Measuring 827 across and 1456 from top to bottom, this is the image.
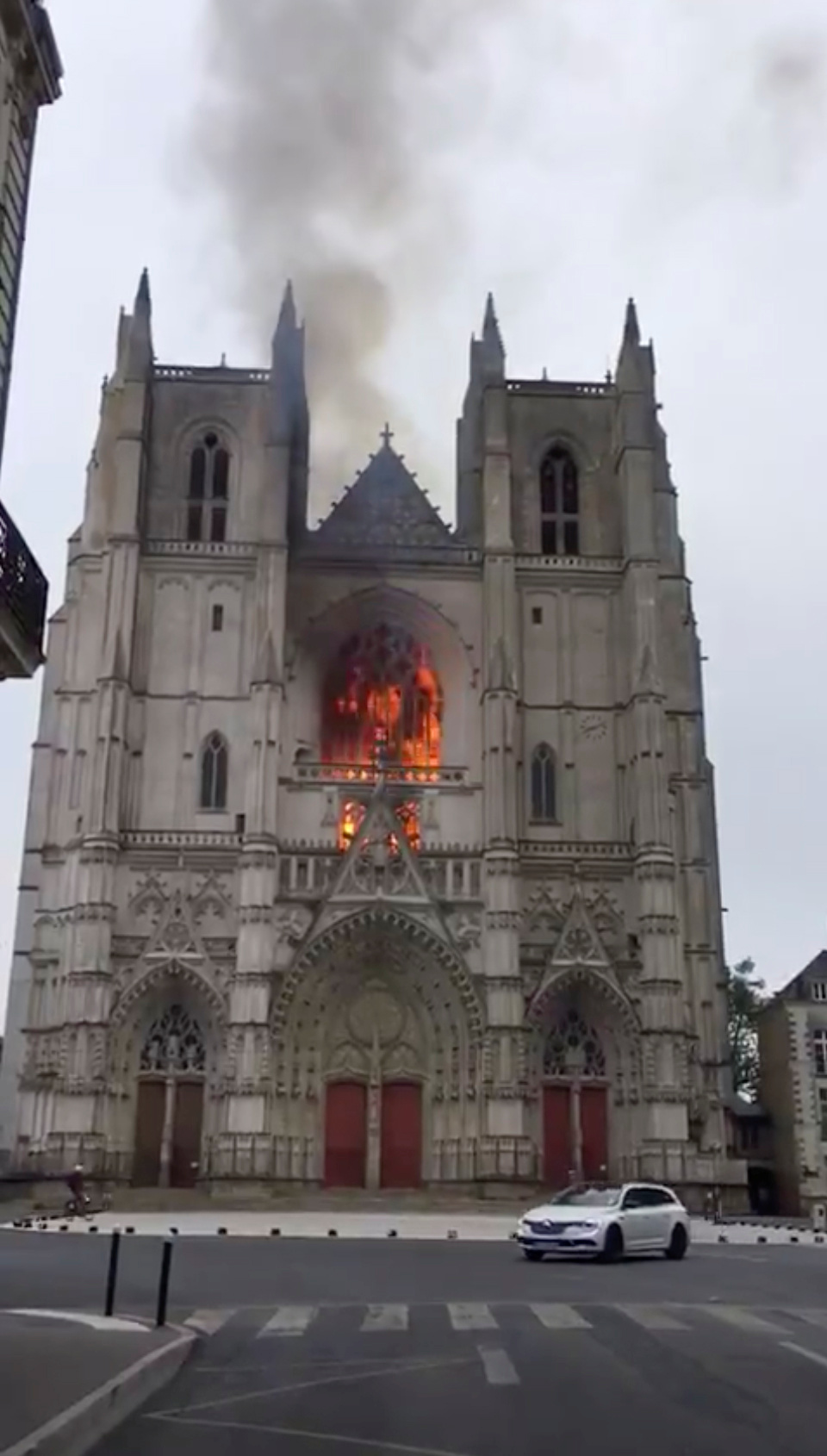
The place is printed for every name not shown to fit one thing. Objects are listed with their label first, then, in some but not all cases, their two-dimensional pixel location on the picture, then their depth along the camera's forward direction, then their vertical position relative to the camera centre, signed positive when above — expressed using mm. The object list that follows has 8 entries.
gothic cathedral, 42969 +11496
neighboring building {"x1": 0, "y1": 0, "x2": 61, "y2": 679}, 12461 +8962
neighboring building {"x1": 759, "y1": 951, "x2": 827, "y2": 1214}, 48781 +4607
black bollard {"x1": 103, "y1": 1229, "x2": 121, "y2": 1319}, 12891 -462
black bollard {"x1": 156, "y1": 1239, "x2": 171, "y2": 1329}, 11977 -471
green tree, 68375 +8840
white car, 21422 +54
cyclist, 35844 +718
